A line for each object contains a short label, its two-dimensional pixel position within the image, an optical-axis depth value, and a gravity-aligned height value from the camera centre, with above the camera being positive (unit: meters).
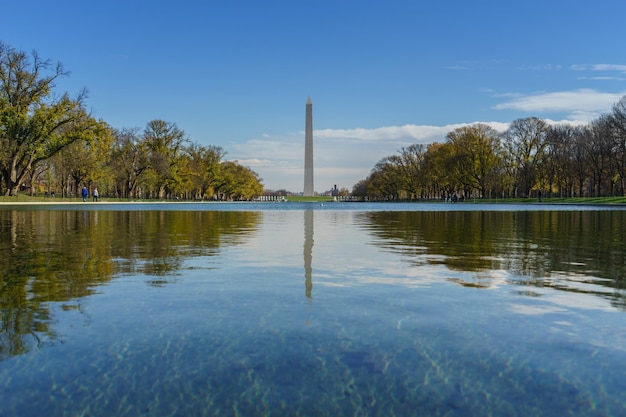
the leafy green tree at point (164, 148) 97.25 +10.24
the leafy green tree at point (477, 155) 107.38 +9.38
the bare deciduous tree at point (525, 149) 102.19 +10.30
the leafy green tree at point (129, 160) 96.69 +7.61
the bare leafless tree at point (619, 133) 74.88 +9.90
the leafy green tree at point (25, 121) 58.66 +9.00
